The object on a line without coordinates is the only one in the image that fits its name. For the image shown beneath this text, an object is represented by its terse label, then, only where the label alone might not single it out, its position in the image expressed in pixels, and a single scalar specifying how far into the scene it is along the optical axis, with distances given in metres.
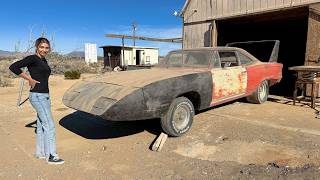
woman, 3.07
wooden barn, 6.69
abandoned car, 3.47
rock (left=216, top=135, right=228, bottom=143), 3.88
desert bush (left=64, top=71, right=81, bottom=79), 13.67
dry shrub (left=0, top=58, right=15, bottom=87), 10.81
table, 5.70
